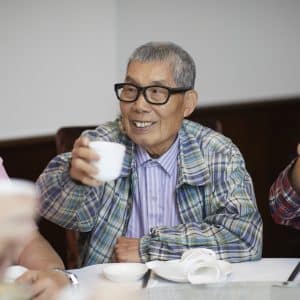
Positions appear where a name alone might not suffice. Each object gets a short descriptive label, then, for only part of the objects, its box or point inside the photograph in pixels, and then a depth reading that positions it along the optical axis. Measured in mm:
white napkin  2027
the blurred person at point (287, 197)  2264
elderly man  2294
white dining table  1907
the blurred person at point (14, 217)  1269
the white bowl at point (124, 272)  2048
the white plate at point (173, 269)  2040
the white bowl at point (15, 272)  1995
